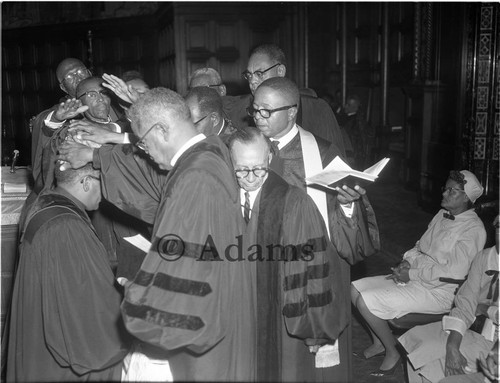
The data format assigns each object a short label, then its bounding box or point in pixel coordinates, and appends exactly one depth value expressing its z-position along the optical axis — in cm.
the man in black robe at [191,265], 236
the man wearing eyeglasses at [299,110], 414
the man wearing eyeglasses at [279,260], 287
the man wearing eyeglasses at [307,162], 335
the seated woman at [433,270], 412
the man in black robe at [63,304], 279
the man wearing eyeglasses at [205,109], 360
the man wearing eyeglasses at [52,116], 477
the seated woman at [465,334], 344
